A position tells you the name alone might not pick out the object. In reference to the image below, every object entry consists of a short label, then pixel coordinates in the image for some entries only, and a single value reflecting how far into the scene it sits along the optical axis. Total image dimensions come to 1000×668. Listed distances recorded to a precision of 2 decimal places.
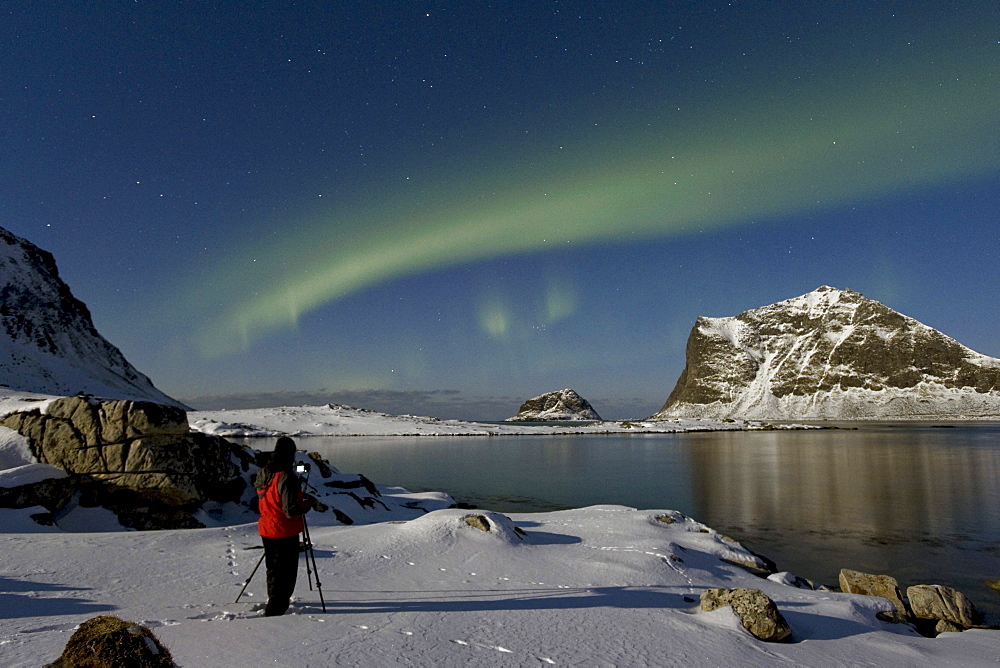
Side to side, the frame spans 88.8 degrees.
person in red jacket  6.90
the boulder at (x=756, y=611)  7.14
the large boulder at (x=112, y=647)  3.75
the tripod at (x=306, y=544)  7.71
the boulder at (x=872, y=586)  11.59
